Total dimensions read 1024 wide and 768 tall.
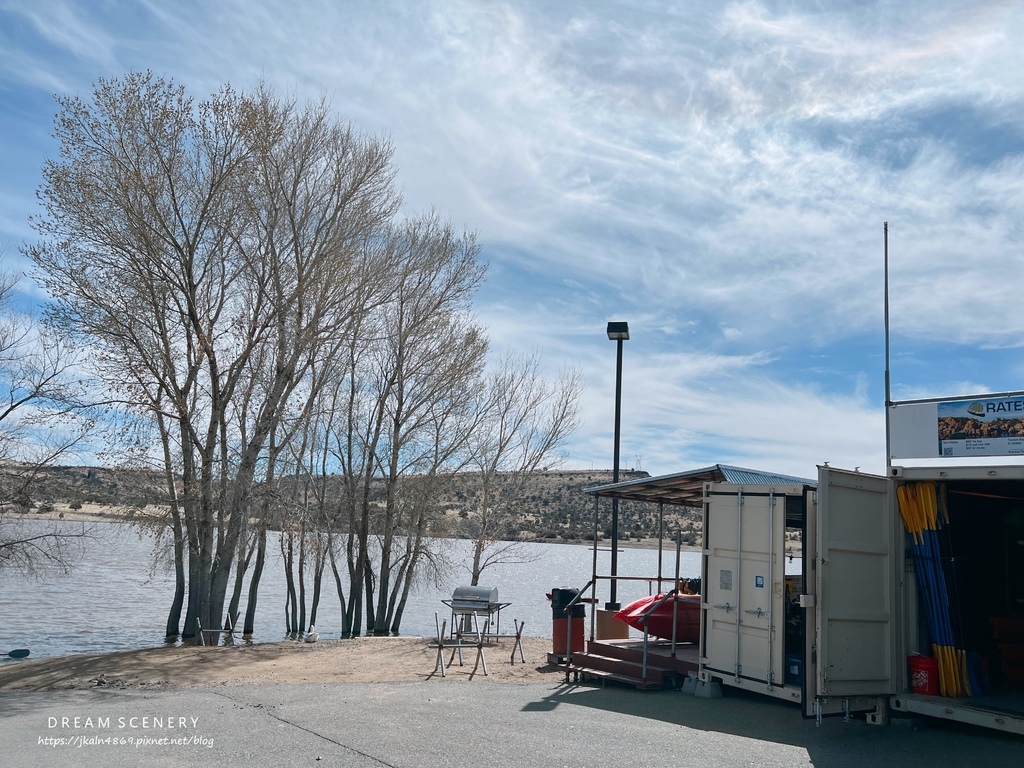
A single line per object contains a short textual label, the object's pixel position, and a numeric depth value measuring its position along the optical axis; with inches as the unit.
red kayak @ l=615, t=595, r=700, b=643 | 517.7
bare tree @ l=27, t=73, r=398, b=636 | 738.8
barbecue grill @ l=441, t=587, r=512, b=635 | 644.1
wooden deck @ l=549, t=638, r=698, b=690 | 463.5
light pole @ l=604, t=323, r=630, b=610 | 717.5
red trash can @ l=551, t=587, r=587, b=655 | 557.0
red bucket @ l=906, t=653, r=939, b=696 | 361.1
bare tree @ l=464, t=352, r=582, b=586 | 1223.5
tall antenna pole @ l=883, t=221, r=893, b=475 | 376.8
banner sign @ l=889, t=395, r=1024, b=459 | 340.8
